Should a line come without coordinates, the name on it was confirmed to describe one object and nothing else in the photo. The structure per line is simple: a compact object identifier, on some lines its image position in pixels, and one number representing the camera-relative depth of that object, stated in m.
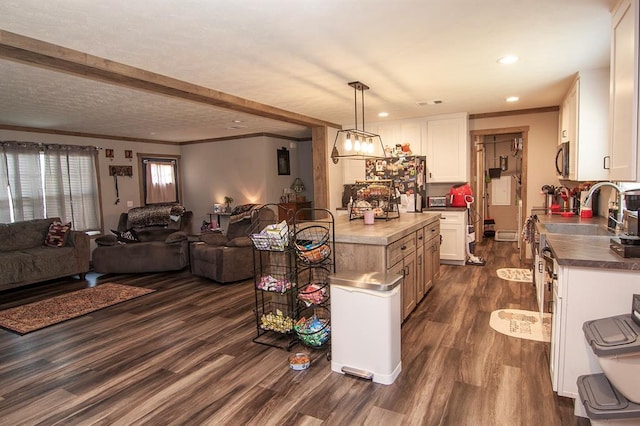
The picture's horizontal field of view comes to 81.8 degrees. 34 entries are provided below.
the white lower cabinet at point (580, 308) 1.97
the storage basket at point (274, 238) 2.94
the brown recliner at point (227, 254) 5.07
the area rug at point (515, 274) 4.77
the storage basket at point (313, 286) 2.97
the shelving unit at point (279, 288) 2.99
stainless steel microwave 4.21
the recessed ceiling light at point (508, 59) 3.22
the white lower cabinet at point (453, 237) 5.54
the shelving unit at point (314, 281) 2.96
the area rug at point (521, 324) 3.13
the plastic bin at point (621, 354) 1.57
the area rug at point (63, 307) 3.87
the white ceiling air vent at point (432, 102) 4.92
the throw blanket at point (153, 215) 6.69
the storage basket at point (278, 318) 3.14
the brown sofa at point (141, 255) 5.79
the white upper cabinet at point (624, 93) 1.97
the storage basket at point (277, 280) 3.05
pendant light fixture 3.87
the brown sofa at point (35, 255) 4.96
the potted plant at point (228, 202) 8.20
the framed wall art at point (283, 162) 8.23
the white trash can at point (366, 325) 2.45
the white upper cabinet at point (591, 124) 3.48
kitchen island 2.98
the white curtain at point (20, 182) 5.86
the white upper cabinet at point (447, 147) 5.87
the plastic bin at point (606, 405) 1.62
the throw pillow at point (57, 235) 5.55
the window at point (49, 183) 5.91
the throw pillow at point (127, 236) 6.36
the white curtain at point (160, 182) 8.14
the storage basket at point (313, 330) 2.94
